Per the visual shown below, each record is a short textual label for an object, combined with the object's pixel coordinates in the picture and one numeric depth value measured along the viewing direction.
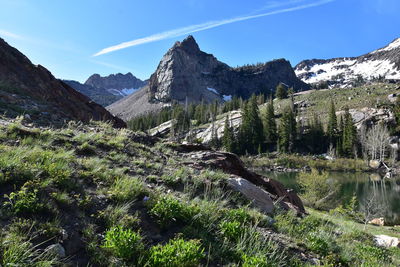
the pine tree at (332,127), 93.38
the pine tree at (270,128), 100.01
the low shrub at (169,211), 4.70
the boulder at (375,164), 77.99
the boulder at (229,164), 11.27
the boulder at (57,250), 3.14
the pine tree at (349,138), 85.94
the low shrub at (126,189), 4.98
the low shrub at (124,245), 3.43
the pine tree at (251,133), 97.00
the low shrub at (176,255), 3.31
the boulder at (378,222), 23.51
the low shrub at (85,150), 7.59
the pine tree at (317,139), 96.25
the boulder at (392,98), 108.88
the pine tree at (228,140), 93.30
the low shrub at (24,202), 3.68
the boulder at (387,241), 11.25
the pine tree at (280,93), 149.50
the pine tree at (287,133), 93.00
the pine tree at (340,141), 87.62
